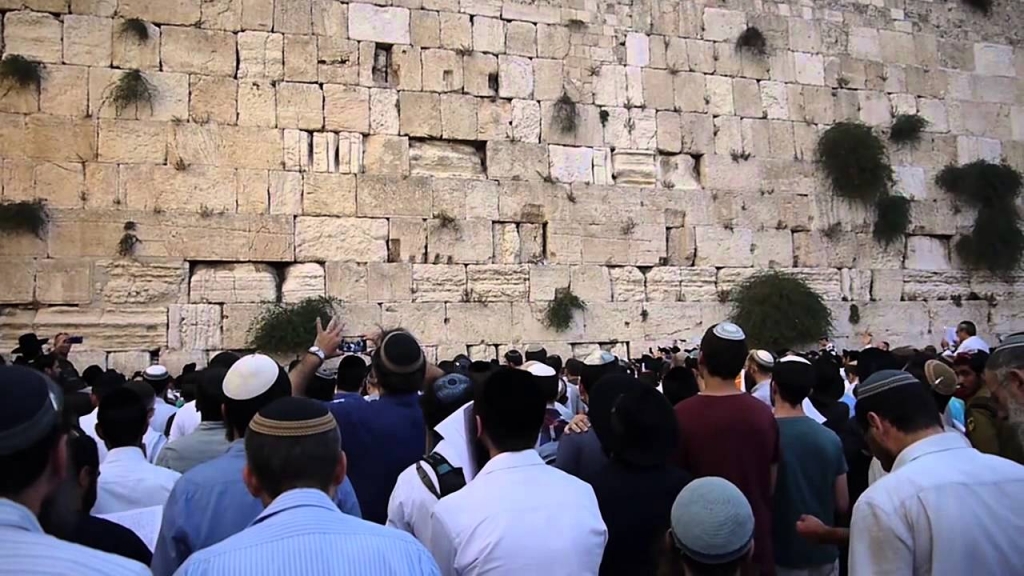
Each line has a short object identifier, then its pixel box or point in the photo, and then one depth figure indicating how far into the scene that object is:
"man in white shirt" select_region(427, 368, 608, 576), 2.32
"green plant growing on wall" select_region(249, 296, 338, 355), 9.59
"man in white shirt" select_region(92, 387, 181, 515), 2.94
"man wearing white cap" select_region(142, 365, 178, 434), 5.25
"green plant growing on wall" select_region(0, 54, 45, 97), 9.28
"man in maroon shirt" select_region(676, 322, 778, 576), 3.19
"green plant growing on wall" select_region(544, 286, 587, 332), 10.78
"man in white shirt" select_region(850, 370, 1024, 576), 2.18
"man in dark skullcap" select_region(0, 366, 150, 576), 1.45
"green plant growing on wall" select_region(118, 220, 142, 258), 9.41
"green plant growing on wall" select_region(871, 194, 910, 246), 12.52
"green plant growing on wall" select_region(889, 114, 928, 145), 12.94
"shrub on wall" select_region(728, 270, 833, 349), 11.48
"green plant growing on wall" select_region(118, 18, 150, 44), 9.79
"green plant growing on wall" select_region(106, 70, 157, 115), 9.62
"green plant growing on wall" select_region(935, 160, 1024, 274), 12.86
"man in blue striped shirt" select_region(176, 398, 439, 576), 1.73
